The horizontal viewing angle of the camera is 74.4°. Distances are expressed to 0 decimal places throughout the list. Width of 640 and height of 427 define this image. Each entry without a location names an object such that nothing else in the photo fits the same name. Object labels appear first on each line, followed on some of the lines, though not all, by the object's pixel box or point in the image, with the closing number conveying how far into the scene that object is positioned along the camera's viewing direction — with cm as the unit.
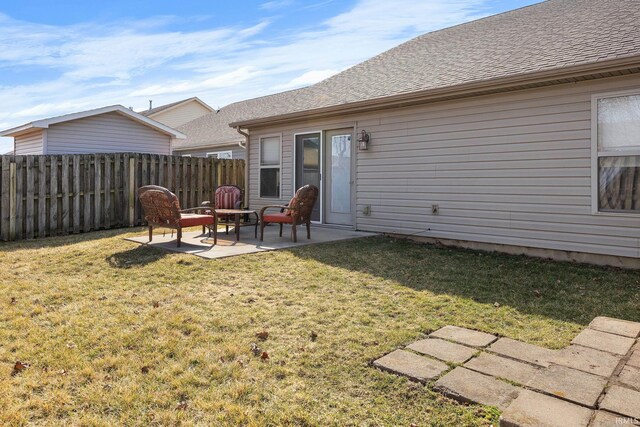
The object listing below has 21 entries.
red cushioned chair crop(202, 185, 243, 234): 941
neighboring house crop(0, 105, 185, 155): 1318
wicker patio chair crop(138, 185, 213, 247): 668
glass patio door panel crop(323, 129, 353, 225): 902
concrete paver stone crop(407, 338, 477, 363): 286
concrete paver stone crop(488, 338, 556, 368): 282
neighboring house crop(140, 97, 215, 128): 2445
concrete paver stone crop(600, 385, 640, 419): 196
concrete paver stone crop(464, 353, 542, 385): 257
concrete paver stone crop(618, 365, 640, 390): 226
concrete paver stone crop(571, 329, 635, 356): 280
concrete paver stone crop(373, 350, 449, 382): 261
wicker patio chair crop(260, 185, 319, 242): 741
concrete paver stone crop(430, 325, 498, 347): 316
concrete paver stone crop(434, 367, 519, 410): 229
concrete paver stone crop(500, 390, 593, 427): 188
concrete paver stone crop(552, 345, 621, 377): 246
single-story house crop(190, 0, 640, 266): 574
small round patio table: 718
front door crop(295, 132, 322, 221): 952
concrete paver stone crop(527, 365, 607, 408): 212
